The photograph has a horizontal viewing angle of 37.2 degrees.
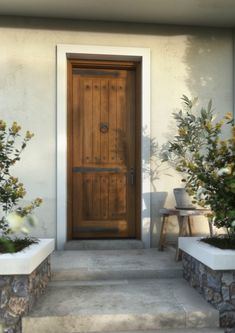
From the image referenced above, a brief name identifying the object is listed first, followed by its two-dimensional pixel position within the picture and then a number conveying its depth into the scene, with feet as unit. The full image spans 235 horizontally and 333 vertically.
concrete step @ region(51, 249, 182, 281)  10.19
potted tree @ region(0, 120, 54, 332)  7.59
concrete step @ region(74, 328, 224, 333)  7.80
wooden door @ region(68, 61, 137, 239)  13.62
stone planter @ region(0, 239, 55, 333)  7.59
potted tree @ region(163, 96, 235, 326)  8.03
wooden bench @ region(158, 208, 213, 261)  11.41
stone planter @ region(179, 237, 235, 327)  7.95
